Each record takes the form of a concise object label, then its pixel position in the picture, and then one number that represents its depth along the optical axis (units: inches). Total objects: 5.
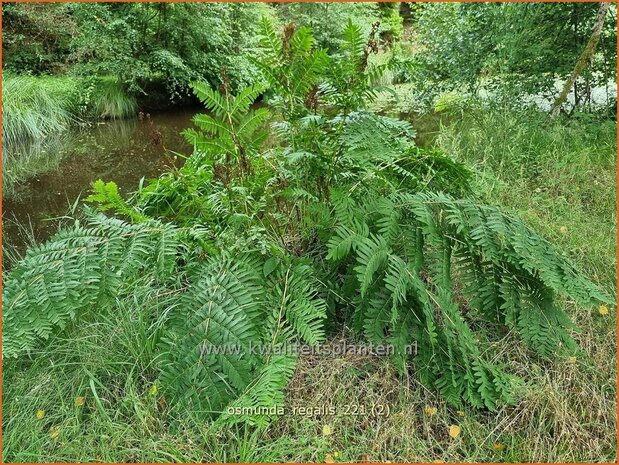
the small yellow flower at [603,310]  73.4
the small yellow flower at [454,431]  57.1
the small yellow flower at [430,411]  59.8
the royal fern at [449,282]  57.2
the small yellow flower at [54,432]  58.4
